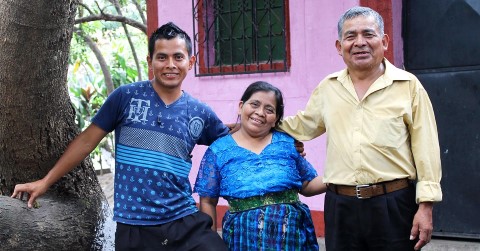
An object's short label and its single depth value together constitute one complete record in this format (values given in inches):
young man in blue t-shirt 129.5
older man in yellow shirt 128.0
